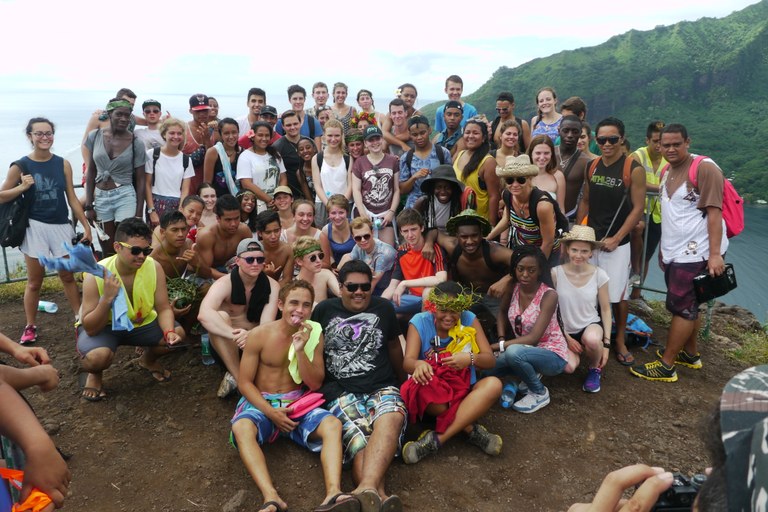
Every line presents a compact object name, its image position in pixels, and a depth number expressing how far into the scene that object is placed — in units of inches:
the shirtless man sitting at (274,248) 213.6
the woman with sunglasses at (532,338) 188.9
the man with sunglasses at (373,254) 215.2
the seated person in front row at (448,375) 162.6
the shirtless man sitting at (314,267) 204.7
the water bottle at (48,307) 272.2
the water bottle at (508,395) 191.9
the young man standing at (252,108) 310.0
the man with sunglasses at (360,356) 159.3
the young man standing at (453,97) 309.0
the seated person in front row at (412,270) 210.4
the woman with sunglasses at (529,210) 205.6
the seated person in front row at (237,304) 189.3
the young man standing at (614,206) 210.7
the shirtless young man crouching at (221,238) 218.1
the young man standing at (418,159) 256.7
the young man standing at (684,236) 194.2
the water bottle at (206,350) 210.4
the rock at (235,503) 142.3
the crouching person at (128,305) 184.7
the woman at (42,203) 220.1
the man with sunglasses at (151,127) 271.7
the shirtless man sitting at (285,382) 154.4
